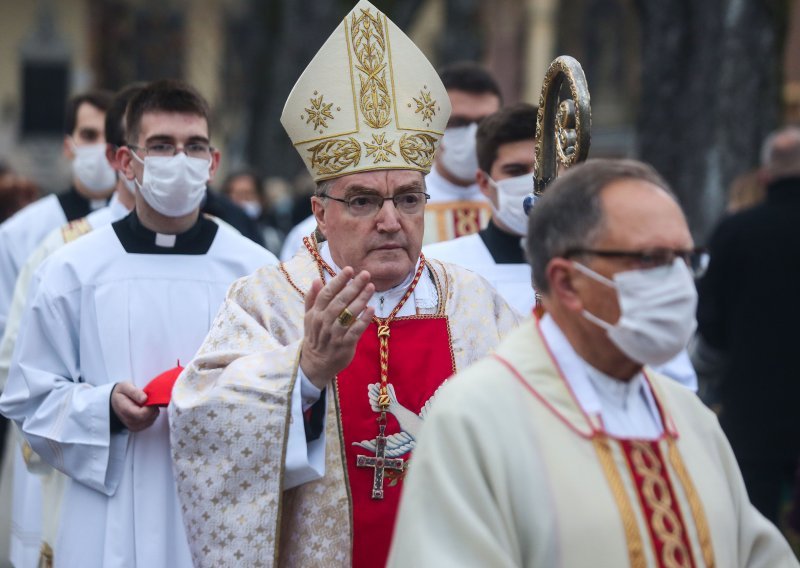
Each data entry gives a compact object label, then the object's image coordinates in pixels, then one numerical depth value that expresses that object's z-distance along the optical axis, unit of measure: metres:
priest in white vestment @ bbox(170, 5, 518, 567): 8.18
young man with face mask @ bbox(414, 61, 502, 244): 14.17
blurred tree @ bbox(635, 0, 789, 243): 22.19
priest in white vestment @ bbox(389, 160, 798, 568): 6.17
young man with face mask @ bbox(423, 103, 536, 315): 11.52
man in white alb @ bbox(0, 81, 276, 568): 10.12
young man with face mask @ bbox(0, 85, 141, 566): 11.62
